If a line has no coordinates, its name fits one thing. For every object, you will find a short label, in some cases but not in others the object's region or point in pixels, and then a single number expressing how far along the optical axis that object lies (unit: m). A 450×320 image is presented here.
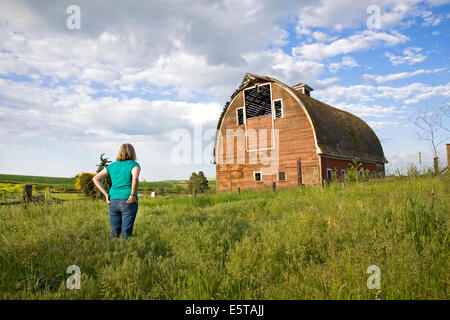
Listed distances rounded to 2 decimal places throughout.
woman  4.48
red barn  17.38
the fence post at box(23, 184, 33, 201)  7.86
